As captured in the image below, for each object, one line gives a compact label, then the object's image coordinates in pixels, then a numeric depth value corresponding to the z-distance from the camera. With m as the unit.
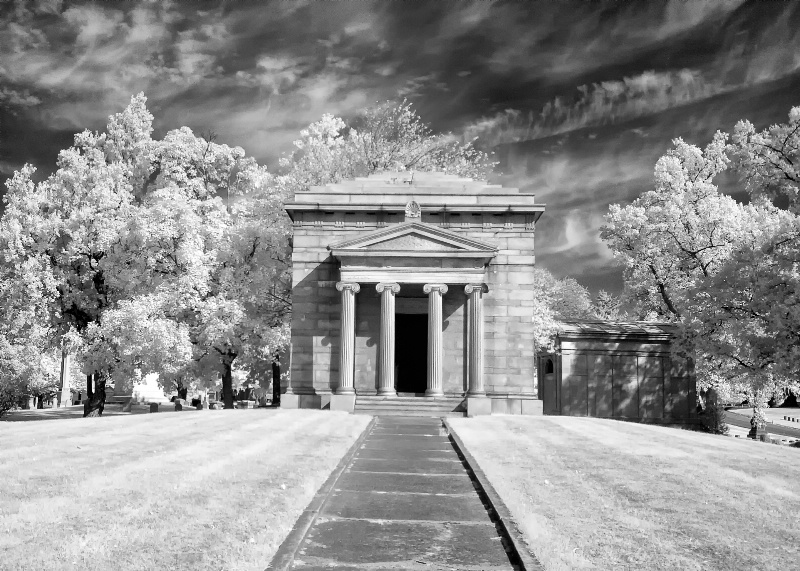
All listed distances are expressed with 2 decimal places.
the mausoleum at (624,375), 40.91
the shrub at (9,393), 43.31
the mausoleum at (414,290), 33.41
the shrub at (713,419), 40.56
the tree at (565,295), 74.79
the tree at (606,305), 81.06
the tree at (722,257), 29.53
